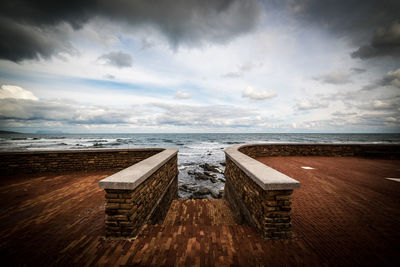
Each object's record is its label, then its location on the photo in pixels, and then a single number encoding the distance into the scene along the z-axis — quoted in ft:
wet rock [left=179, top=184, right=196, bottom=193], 28.55
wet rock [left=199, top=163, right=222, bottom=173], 42.32
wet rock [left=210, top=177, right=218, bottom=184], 33.78
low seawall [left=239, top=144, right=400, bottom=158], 28.89
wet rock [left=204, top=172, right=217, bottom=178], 37.07
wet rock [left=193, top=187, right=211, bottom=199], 25.90
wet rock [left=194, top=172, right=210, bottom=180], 35.55
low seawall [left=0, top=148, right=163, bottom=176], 18.47
